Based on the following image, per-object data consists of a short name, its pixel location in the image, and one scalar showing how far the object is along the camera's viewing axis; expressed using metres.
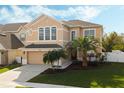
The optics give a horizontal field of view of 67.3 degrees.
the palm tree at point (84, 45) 9.68
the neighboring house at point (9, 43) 10.93
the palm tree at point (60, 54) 8.90
